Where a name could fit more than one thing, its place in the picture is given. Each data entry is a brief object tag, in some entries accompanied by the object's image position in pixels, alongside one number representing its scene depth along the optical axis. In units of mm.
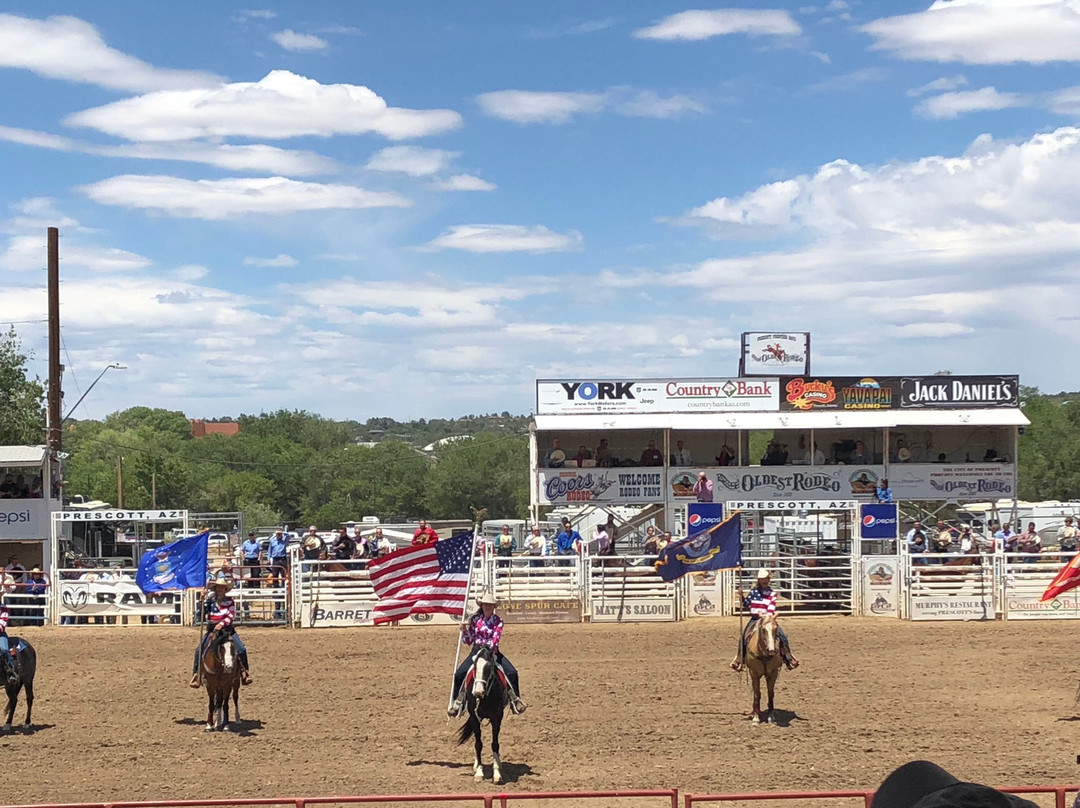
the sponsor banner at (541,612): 24656
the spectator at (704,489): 29656
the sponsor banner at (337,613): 24656
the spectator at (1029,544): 26688
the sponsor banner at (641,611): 24656
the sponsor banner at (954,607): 24219
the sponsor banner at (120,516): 25656
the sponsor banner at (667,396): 32844
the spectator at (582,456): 32375
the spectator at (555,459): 32406
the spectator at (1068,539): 26641
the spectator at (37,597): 25203
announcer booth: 32125
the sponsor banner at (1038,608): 24297
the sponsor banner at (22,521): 28781
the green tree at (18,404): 47969
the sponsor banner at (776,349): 35031
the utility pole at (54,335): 34031
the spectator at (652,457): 32250
